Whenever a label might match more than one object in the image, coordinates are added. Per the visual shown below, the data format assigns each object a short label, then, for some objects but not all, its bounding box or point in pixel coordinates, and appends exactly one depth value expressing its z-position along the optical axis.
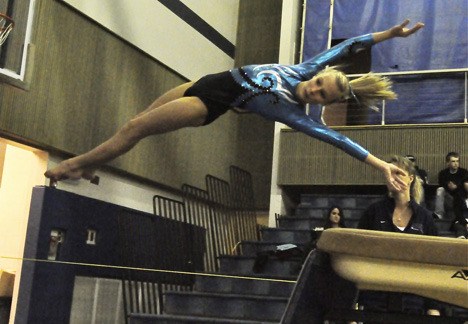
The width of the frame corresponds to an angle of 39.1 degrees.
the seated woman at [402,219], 2.87
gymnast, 2.87
